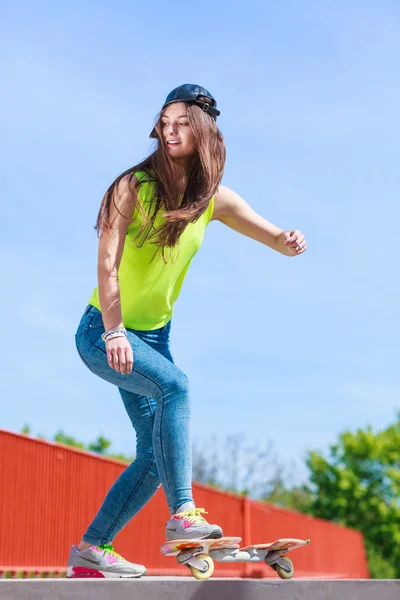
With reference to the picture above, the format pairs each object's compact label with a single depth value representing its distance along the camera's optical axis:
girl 3.65
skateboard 3.53
